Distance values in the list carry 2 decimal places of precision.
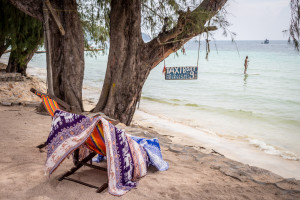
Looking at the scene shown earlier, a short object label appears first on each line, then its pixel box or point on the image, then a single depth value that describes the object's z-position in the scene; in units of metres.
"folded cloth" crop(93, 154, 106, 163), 3.87
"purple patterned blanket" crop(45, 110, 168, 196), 2.82
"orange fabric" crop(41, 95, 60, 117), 4.05
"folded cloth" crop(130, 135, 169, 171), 3.72
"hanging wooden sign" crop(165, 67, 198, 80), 5.83
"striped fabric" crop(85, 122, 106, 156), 2.83
